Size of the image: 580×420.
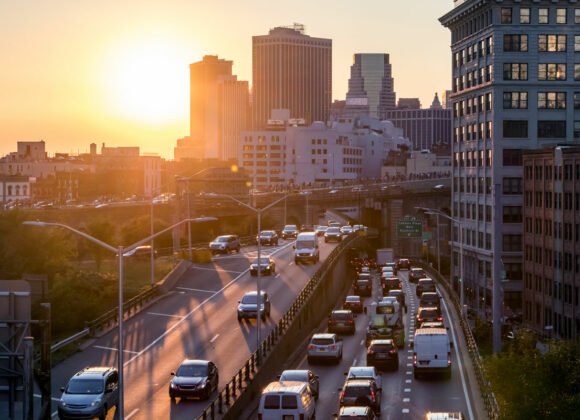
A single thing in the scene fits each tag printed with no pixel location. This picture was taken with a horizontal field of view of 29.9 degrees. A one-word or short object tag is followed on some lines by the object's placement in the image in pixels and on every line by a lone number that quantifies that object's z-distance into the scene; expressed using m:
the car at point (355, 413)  36.31
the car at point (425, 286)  90.56
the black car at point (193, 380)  43.31
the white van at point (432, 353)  51.08
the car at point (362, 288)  92.75
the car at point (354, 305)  80.25
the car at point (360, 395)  41.09
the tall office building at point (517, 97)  117.69
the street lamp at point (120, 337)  35.09
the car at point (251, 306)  64.81
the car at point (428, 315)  67.69
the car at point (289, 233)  122.31
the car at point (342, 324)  68.44
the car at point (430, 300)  79.06
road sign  119.56
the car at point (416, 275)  107.00
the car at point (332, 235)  118.12
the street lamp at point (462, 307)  72.05
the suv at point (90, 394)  39.16
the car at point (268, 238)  112.00
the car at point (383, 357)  53.78
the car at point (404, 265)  125.90
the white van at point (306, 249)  93.12
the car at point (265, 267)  85.88
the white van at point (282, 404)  37.78
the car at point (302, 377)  43.75
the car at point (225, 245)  101.94
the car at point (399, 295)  80.90
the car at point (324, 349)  56.09
